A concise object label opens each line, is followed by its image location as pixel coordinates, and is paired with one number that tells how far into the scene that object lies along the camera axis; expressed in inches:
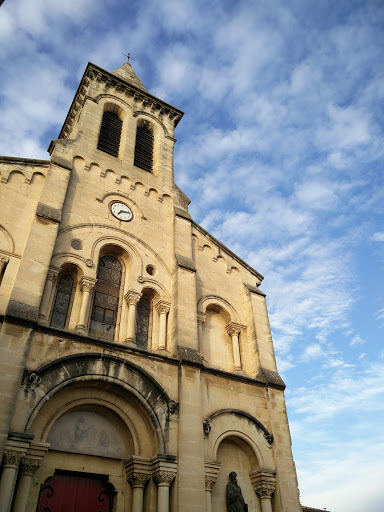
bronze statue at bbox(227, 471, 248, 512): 458.6
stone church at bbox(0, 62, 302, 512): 415.8
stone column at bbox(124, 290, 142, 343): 509.5
